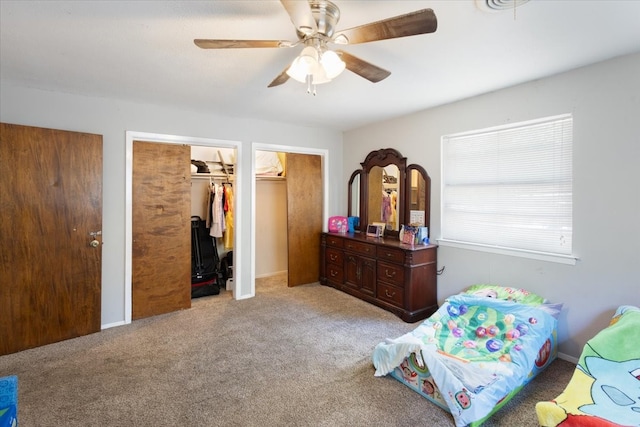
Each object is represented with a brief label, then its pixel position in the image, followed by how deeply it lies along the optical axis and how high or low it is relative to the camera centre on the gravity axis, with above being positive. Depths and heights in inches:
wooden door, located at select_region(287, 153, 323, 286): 181.6 -2.3
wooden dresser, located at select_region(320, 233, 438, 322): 131.9 -29.1
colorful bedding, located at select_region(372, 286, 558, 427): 73.2 -40.6
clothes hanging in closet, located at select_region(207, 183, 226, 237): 169.9 +1.0
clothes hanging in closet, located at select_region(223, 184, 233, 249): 175.0 -0.7
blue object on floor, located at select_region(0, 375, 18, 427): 53.7 -34.7
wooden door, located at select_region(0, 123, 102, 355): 104.3 -8.7
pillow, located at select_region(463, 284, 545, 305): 104.7 -29.4
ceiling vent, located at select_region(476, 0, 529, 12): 63.3 +44.2
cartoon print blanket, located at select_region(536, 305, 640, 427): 53.8 -35.2
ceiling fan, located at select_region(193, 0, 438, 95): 53.7 +35.1
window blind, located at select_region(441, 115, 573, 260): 104.3 +9.9
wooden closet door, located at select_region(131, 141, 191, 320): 134.6 -8.0
